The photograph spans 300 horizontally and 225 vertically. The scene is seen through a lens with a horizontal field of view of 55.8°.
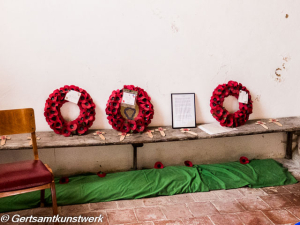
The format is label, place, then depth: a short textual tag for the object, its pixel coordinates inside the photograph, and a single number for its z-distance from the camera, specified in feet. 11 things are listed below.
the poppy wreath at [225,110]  10.93
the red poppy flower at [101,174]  10.40
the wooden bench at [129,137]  9.19
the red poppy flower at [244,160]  11.89
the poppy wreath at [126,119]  10.09
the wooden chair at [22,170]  7.05
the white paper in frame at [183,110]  10.96
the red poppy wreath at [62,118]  9.64
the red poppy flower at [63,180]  9.99
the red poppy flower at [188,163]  11.42
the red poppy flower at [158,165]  11.18
